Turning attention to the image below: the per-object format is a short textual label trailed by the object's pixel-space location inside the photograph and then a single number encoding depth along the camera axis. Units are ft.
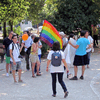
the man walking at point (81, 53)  28.53
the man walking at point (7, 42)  32.19
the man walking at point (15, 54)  27.01
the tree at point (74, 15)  55.36
